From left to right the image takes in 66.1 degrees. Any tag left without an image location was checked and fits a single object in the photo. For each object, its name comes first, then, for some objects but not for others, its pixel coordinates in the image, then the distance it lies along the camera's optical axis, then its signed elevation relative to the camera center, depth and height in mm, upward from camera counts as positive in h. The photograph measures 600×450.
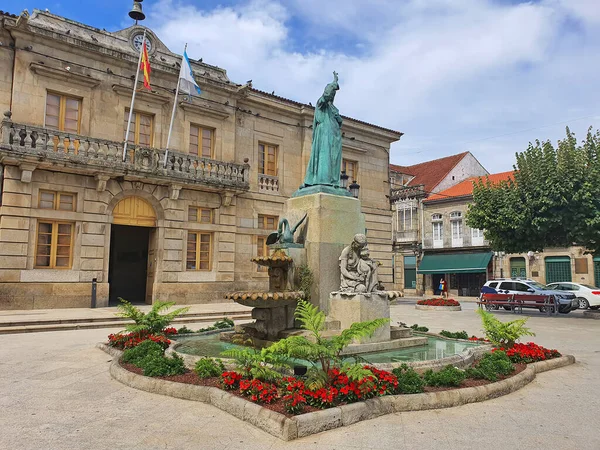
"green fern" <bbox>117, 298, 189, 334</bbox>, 8469 -981
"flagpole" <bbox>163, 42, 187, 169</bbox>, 18500 +5931
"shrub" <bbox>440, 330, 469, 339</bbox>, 9625 -1330
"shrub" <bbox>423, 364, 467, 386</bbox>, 5695 -1318
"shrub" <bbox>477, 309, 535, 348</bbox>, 7852 -999
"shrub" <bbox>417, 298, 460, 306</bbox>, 21250 -1434
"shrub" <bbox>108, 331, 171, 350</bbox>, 8125 -1324
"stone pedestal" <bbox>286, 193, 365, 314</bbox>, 8305 +664
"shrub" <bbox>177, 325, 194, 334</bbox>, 9885 -1377
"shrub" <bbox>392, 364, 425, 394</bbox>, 5391 -1320
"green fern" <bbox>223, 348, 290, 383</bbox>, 5234 -1114
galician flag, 18609 +7648
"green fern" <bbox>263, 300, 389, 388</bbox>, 5020 -852
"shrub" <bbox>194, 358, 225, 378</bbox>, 6000 -1326
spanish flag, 17422 +7596
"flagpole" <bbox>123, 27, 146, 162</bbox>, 17345 +5824
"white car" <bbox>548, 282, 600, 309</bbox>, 22734 -908
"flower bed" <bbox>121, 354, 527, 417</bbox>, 4730 -1323
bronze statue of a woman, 9234 +2550
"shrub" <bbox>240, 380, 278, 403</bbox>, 4883 -1319
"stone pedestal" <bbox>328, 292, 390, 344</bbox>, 7669 -660
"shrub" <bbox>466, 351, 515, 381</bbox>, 6176 -1319
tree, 16016 +2597
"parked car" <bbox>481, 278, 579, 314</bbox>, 20750 -813
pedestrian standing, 32562 -1280
